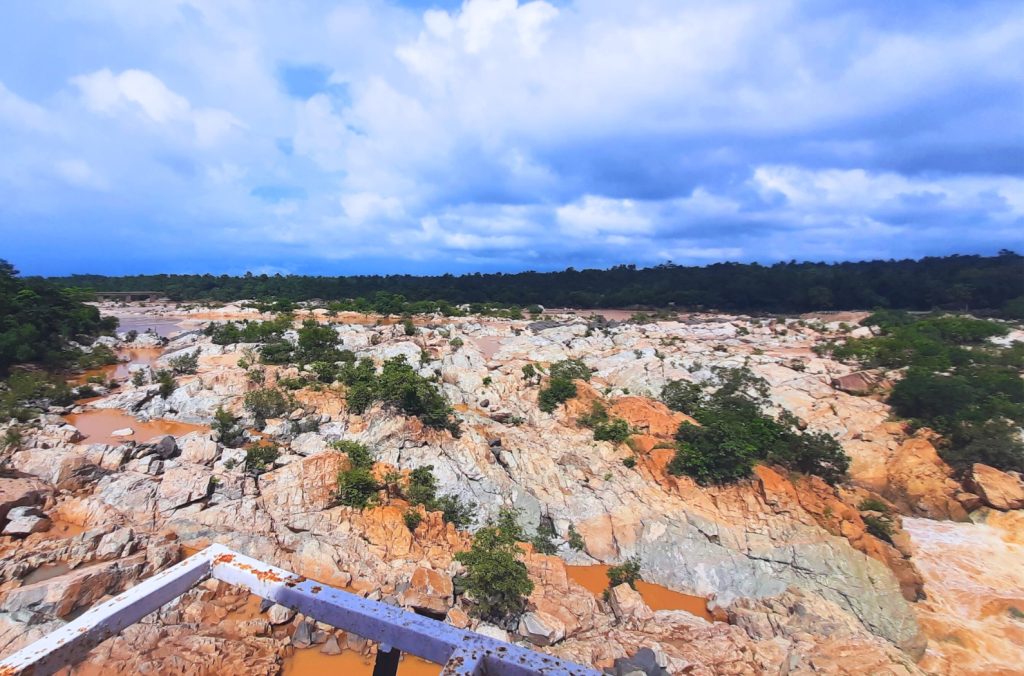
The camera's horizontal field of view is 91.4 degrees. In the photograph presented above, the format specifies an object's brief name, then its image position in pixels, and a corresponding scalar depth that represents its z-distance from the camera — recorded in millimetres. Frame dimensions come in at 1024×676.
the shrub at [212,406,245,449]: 15864
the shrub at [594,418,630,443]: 18219
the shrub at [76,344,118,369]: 29266
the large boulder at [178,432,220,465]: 14492
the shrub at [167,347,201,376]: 24344
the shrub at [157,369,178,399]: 21214
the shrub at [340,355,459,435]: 17594
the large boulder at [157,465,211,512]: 12414
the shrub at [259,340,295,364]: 24641
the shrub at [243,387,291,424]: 18344
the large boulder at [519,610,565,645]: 9828
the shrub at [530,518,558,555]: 13836
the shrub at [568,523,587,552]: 14145
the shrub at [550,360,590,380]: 25723
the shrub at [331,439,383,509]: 13062
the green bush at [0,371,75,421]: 19061
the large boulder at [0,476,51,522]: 11031
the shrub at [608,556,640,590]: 12828
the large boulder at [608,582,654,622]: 11195
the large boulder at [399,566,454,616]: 10023
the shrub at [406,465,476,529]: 14055
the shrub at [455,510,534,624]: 10273
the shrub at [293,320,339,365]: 24733
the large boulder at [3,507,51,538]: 10602
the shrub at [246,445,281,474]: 14000
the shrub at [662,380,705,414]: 22078
